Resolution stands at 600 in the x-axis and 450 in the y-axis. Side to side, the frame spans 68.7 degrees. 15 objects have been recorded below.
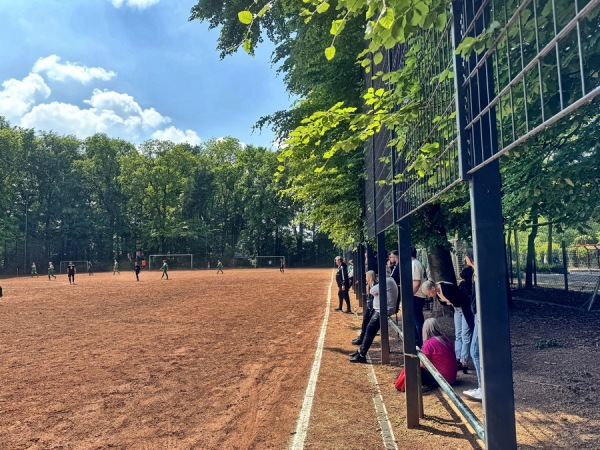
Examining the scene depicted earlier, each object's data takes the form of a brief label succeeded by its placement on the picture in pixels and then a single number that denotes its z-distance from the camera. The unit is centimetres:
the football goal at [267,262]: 6525
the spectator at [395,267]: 862
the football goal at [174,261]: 6278
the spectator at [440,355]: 582
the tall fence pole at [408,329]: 476
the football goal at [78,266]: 5956
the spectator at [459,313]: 632
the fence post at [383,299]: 669
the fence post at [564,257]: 1490
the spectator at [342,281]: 1448
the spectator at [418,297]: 764
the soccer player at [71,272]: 3293
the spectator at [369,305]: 823
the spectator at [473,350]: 543
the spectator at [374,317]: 759
